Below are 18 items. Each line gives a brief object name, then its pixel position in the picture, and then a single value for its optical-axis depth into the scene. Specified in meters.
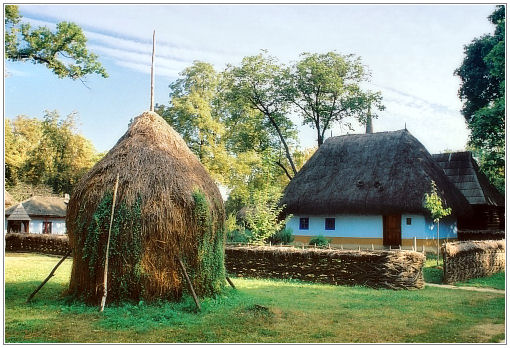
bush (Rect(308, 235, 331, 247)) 23.76
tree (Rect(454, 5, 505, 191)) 17.97
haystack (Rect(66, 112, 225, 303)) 10.17
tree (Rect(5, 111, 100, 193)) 31.48
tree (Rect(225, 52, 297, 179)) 33.44
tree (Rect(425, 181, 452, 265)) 19.30
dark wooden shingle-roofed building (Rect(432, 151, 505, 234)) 26.09
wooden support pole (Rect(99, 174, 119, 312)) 9.74
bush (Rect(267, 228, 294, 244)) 25.00
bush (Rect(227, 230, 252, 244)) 20.95
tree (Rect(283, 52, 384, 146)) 32.34
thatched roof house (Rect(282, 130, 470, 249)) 24.17
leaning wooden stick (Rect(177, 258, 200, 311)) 9.89
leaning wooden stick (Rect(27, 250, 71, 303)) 10.70
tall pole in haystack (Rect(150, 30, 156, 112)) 11.50
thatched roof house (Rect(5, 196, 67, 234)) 32.31
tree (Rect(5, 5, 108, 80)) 14.77
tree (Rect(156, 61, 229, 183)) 30.70
